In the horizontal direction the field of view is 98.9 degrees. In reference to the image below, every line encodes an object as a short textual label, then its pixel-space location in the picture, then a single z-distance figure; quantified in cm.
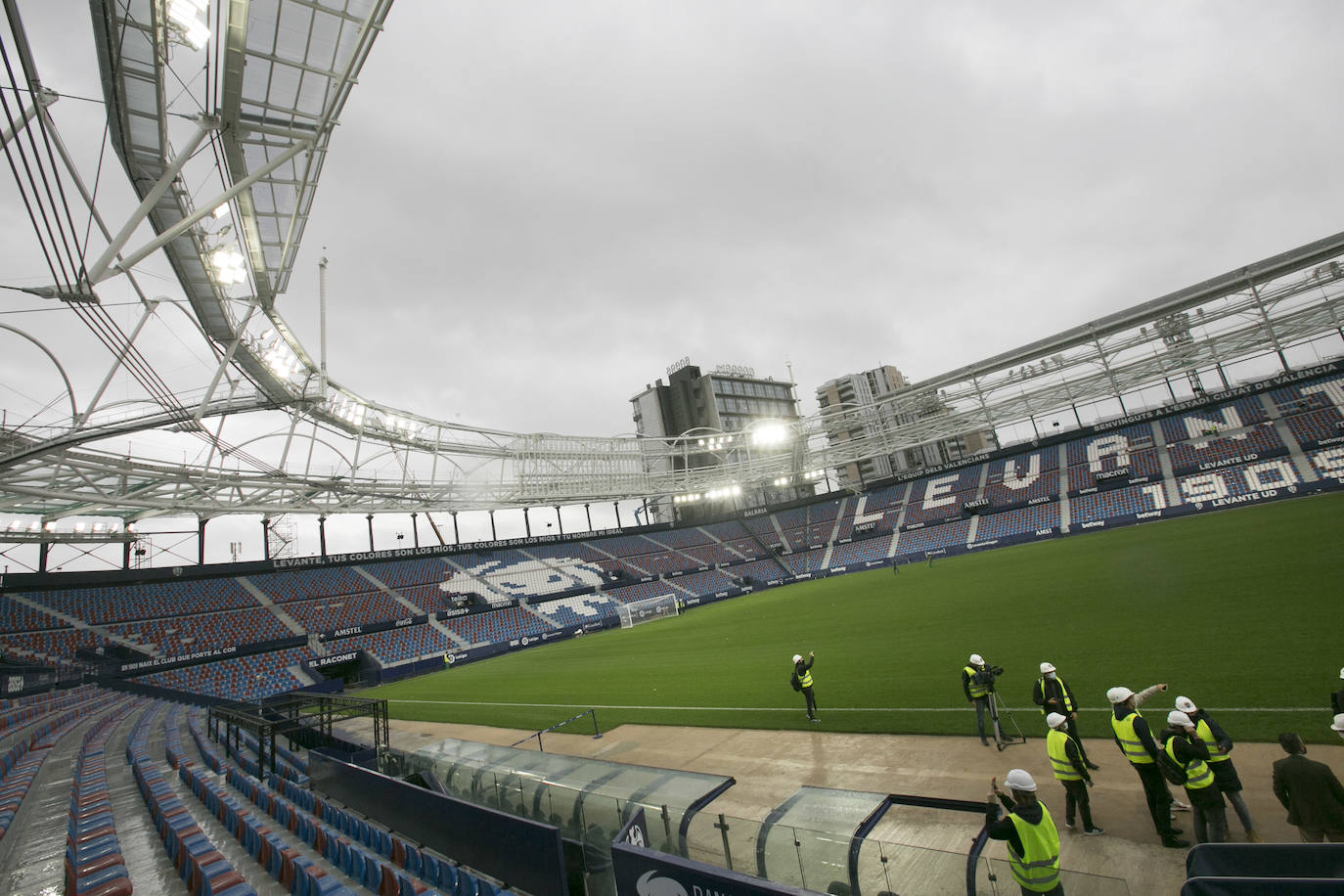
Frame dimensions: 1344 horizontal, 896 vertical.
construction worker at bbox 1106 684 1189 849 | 574
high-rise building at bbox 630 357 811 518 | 7912
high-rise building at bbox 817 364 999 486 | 9575
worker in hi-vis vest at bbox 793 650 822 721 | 1168
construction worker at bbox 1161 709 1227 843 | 530
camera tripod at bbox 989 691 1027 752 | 874
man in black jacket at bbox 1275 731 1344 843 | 479
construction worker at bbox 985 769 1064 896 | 404
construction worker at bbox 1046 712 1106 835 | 600
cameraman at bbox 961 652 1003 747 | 906
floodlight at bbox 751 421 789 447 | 4619
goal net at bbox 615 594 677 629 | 4662
